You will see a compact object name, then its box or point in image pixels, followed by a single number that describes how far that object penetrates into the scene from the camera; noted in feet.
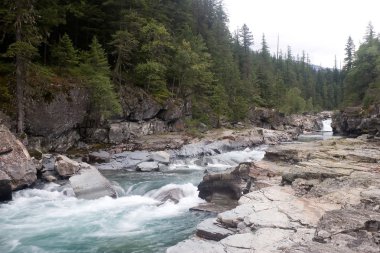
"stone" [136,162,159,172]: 87.66
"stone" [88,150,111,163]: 90.79
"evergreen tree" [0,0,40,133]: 76.89
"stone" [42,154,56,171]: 74.35
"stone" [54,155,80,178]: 71.92
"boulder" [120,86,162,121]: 118.42
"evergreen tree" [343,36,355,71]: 304.30
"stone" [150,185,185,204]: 59.77
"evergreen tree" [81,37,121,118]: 100.22
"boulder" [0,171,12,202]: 58.29
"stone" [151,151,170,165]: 96.52
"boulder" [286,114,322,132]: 249.75
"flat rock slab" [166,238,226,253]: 30.83
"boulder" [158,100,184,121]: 132.98
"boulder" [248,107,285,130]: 217.42
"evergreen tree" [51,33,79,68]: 102.47
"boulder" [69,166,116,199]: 61.93
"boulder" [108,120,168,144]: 108.68
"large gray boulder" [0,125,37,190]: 62.69
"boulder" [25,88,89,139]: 87.66
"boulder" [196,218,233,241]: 34.19
